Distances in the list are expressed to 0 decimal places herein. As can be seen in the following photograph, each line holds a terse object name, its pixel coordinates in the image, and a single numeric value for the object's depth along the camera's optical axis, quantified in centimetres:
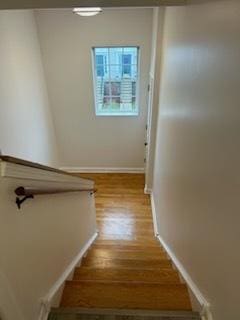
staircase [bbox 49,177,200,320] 155
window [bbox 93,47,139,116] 449
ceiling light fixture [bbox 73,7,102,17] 338
